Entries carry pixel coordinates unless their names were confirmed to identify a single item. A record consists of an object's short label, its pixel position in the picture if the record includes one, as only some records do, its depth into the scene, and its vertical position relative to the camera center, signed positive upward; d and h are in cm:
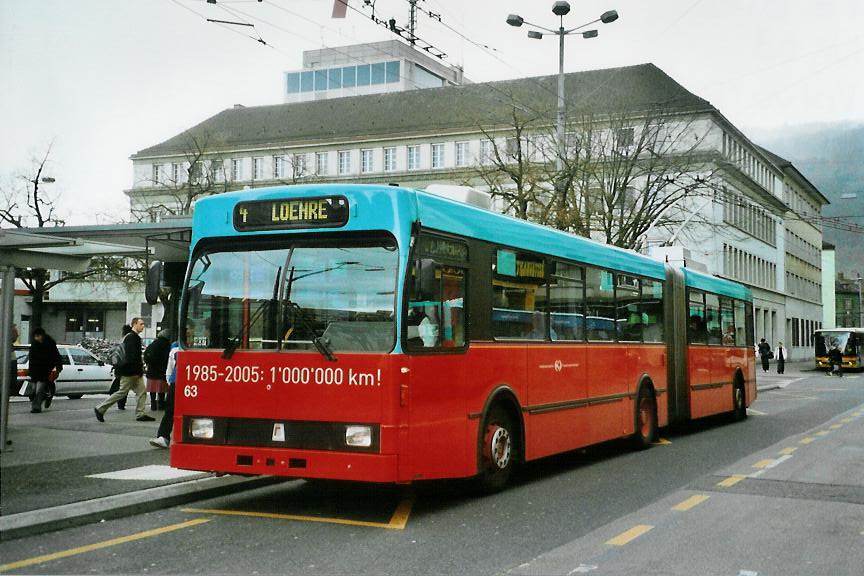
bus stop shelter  1217 +129
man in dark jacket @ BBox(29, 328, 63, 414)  2084 -27
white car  2891 -71
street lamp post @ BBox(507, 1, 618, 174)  2425 +810
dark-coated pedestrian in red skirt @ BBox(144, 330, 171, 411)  1755 -23
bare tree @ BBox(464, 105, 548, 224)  2725 +499
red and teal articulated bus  862 +9
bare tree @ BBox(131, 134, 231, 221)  4916 +910
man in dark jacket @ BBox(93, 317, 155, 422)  1814 -42
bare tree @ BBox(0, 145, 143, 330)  4167 +601
